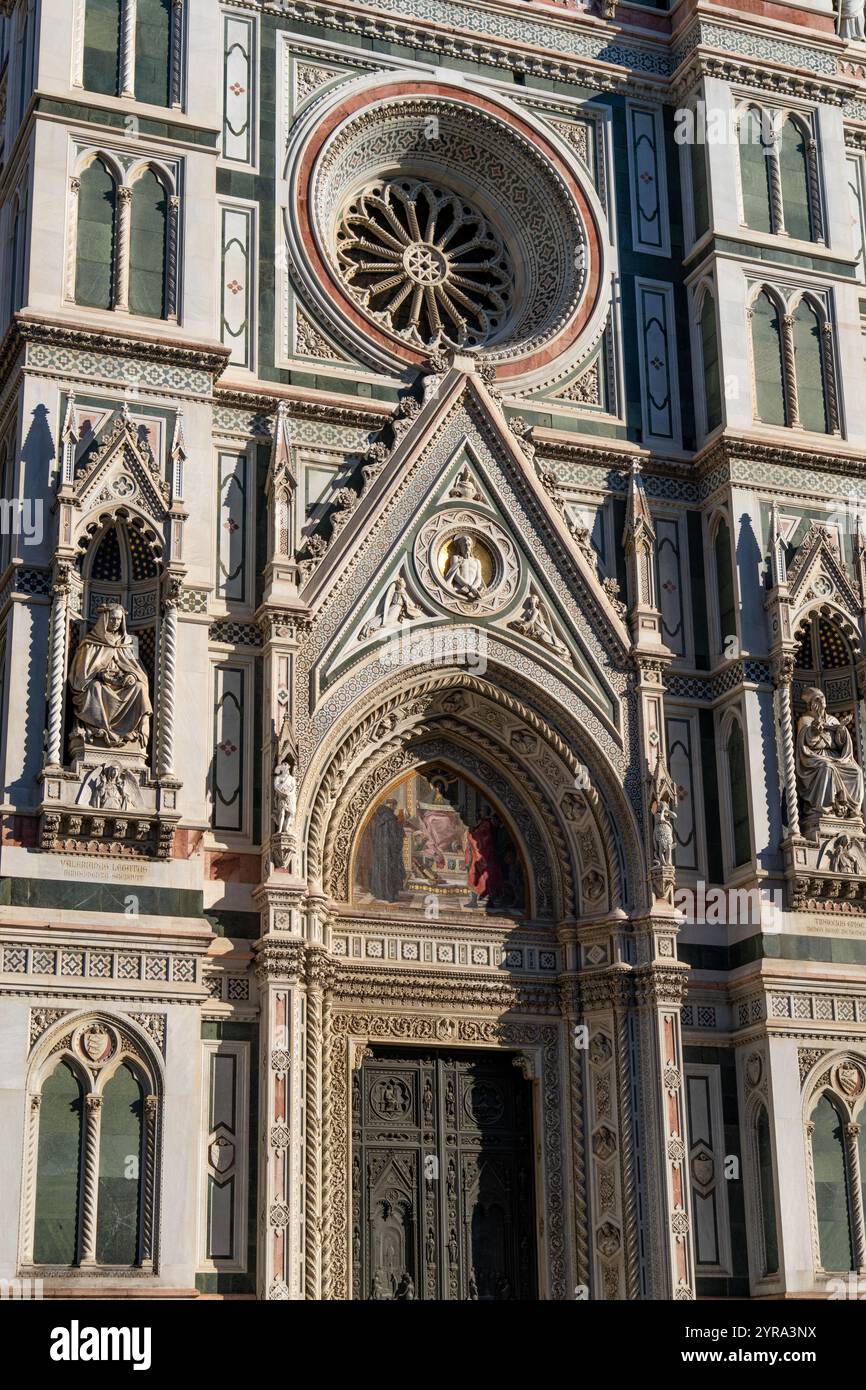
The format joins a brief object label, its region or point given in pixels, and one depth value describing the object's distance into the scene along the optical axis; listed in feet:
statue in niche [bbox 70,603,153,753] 63.52
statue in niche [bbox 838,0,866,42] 88.89
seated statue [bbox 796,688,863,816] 71.87
